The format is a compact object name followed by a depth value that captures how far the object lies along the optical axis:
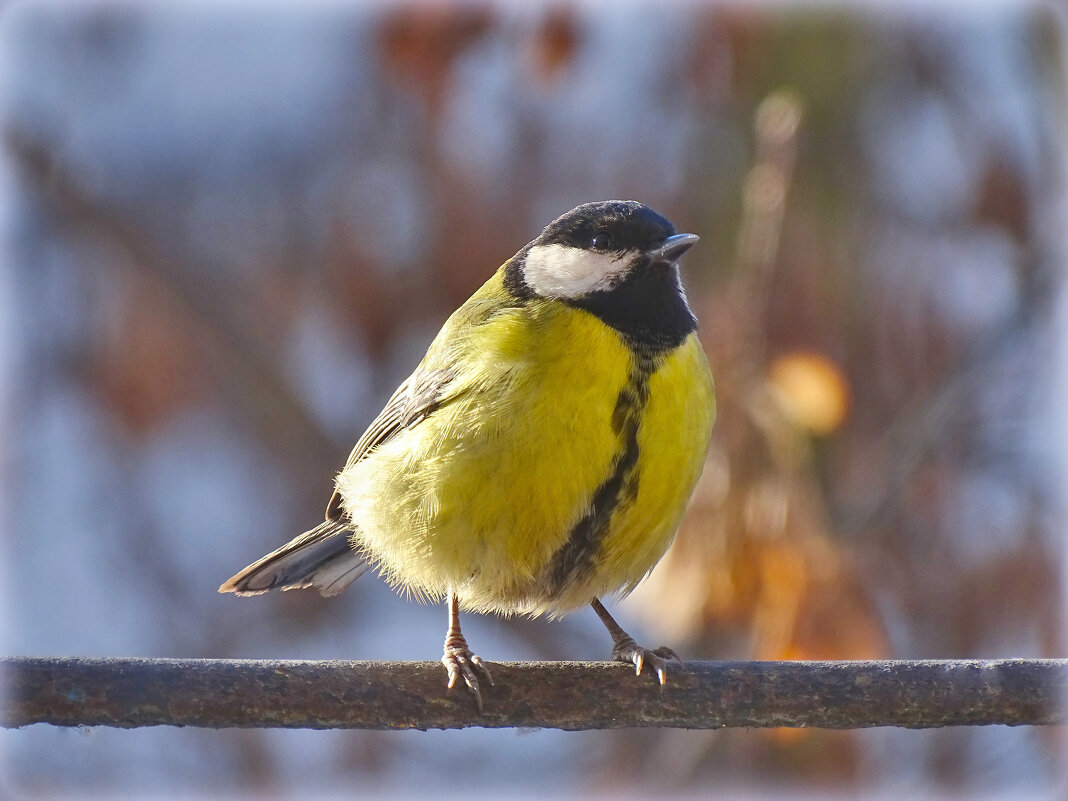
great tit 5.58
